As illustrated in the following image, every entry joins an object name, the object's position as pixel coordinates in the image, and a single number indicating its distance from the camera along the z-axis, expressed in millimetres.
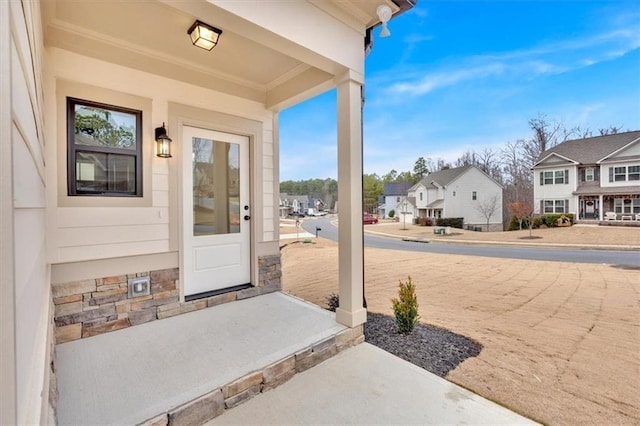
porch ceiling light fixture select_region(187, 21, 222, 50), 2631
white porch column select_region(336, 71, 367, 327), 2986
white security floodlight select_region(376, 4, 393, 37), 2824
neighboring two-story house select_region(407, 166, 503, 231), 25422
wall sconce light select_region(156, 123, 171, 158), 3191
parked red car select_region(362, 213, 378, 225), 32338
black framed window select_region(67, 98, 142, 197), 2838
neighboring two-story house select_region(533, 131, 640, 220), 17734
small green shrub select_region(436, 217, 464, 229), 24719
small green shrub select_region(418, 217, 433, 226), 26438
